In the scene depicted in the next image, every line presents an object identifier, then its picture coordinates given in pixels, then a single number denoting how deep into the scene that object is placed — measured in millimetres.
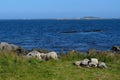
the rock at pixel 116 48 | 39056
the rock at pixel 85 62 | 17609
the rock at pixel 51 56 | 19869
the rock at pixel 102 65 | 17456
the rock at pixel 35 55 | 19702
